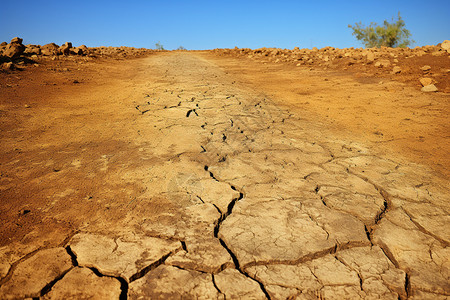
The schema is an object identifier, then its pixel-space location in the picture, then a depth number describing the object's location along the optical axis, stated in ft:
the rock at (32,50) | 23.27
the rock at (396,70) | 18.29
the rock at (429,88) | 14.65
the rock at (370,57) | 21.45
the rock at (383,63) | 19.92
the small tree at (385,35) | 53.67
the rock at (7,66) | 17.88
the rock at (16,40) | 21.92
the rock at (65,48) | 25.89
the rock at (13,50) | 19.93
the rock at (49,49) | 24.42
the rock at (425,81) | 15.29
